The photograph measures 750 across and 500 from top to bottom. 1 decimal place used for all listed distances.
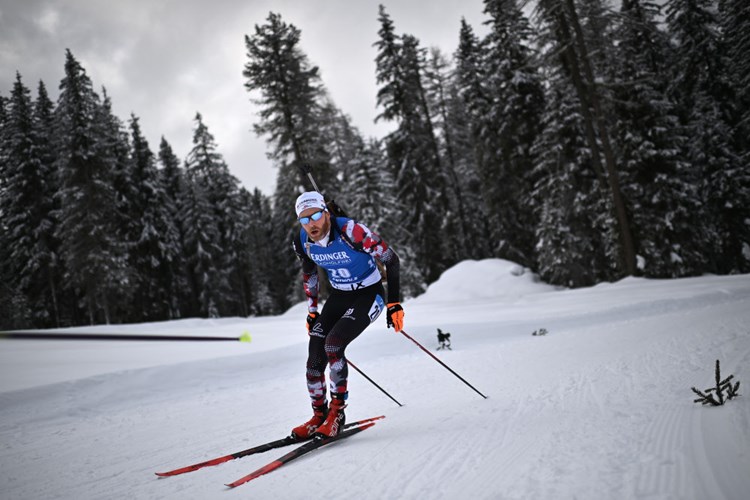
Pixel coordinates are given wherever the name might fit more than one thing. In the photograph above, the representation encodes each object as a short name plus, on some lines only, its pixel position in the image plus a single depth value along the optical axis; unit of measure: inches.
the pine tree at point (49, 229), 1007.0
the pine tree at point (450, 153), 1120.8
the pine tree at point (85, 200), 932.0
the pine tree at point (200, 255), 1359.5
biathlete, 164.7
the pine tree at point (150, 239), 1169.4
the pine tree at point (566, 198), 732.7
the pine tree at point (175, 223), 1259.2
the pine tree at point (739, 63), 823.7
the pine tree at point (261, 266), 1811.0
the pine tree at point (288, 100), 807.1
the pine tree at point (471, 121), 993.5
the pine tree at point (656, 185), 725.9
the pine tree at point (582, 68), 543.8
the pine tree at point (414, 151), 1040.2
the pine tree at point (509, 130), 865.5
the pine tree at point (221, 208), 1449.3
